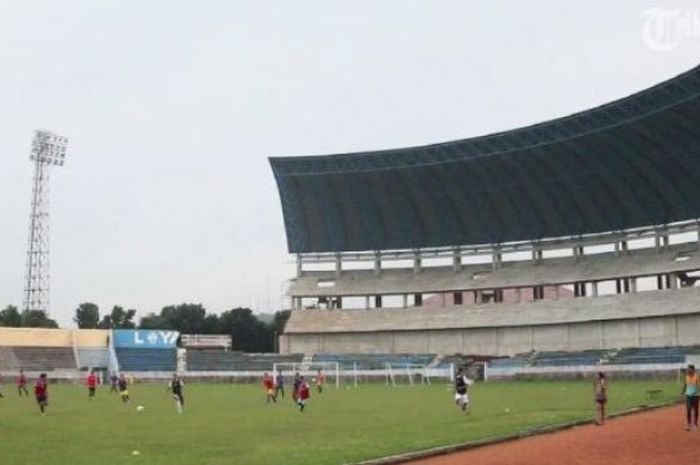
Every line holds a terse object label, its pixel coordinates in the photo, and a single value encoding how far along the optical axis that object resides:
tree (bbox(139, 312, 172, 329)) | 141.00
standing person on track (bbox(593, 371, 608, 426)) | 29.80
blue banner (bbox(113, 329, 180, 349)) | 103.62
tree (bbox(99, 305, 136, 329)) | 152.50
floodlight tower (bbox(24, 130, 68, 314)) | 109.38
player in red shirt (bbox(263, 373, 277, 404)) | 48.81
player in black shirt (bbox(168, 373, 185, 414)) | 40.34
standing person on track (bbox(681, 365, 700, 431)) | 26.55
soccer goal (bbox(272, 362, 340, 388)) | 85.25
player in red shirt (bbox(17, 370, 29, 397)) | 62.31
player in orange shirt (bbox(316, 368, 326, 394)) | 61.19
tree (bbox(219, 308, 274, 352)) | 136.25
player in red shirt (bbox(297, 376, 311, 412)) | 39.91
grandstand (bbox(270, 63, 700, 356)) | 82.75
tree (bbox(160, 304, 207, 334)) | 140.62
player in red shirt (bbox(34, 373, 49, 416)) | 40.28
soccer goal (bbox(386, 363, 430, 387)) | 79.44
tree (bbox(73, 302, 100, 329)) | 156.88
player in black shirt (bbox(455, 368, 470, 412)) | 36.34
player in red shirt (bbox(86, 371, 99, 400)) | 55.40
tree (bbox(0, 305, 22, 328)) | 133.82
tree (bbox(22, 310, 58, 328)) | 121.62
